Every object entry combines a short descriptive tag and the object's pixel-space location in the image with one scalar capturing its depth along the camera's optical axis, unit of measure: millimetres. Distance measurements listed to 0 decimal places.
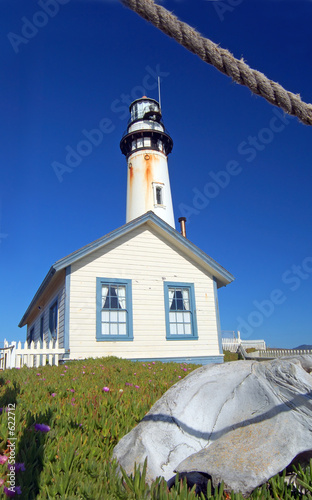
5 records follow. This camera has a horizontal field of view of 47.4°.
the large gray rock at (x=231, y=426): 2912
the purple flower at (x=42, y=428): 3541
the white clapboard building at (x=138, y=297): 11133
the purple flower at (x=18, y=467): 2836
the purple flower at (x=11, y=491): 2474
